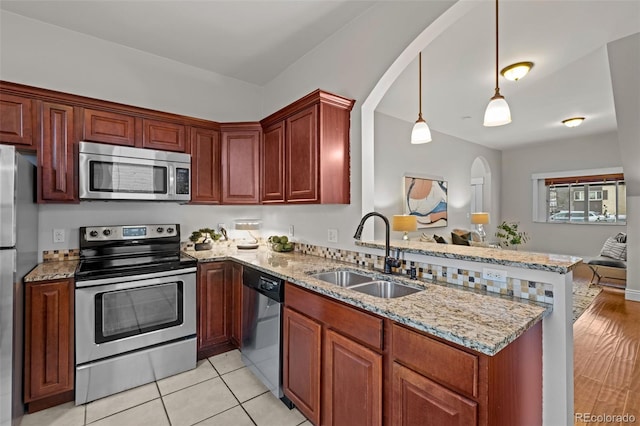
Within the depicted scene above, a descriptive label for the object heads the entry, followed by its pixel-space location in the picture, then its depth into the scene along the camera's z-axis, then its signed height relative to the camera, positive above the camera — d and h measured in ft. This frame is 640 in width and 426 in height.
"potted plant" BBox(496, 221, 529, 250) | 20.26 -1.76
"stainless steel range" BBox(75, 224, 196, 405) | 6.56 -2.53
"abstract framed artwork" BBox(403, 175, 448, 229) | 16.28 +0.70
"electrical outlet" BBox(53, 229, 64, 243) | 7.98 -0.67
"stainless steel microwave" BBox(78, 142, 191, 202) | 7.34 +1.02
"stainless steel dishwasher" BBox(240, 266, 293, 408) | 6.50 -2.79
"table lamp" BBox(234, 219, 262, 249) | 10.96 -0.58
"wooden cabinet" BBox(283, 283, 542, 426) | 3.38 -2.25
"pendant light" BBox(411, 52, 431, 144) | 8.93 +2.44
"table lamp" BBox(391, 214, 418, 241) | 14.47 -0.55
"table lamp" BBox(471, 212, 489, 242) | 18.86 -0.39
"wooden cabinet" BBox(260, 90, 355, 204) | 7.32 +1.65
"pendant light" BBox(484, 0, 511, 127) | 6.67 +2.30
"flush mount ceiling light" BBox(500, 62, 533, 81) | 9.97 +4.91
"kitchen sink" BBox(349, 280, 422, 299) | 5.98 -1.63
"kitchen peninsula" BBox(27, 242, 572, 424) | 3.35 -1.81
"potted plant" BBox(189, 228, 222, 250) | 9.88 -0.90
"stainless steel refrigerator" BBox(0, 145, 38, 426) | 5.18 -1.34
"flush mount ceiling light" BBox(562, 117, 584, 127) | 15.96 +5.01
